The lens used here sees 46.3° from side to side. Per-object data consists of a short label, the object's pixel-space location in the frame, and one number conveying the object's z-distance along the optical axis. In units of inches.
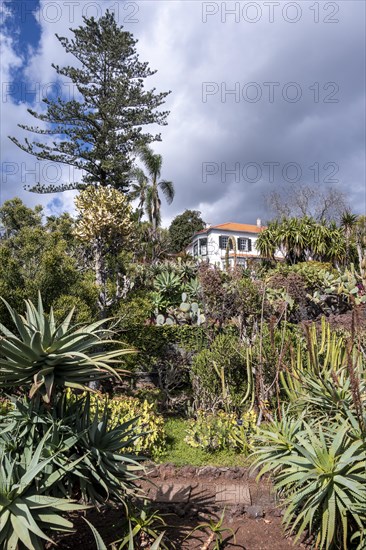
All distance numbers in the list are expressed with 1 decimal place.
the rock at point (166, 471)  183.2
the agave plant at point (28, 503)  84.3
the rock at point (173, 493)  155.5
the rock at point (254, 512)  141.6
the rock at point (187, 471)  184.4
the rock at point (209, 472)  183.9
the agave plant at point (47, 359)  97.2
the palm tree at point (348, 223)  926.4
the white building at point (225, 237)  1663.4
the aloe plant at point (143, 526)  116.0
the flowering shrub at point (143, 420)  210.1
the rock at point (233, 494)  153.8
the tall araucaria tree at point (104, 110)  771.4
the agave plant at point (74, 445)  102.1
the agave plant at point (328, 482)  109.6
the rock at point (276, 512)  141.4
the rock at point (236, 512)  141.7
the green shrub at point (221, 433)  213.6
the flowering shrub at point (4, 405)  213.1
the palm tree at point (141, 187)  1210.6
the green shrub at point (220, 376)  254.4
